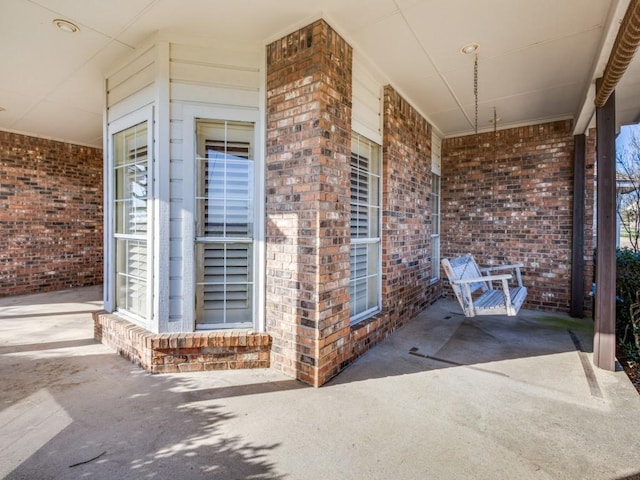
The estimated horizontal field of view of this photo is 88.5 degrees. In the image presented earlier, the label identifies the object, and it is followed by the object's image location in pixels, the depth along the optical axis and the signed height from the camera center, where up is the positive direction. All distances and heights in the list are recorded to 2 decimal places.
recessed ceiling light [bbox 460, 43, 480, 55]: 3.30 +1.91
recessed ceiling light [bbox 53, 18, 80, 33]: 2.92 +1.91
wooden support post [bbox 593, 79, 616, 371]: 3.28 -0.06
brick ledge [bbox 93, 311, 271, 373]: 3.12 -1.11
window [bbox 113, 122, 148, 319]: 3.52 +0.21
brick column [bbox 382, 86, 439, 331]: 4.23 +0.35
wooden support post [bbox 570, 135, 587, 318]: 5.12 +0.16
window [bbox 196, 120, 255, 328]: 3.32 +0.11
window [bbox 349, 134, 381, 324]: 3.77 +0.08
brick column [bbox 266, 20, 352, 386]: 2.89 +0.31
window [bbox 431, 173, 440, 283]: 6.26 +0.16
